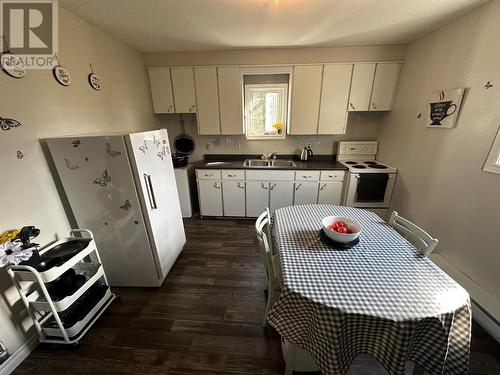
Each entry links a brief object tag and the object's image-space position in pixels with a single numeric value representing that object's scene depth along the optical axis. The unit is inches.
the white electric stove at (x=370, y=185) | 105.5
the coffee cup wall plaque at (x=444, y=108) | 73.3
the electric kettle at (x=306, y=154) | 126.1
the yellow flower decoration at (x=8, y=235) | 48.5
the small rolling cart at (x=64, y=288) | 50.0
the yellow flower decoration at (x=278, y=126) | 128.0
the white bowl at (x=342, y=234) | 49.3
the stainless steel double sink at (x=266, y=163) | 127.8
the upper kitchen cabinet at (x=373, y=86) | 106.6
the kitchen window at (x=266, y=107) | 123.1
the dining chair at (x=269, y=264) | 51.1
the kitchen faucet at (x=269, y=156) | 130.2
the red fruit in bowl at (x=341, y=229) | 52.8
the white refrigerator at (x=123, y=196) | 60.3
